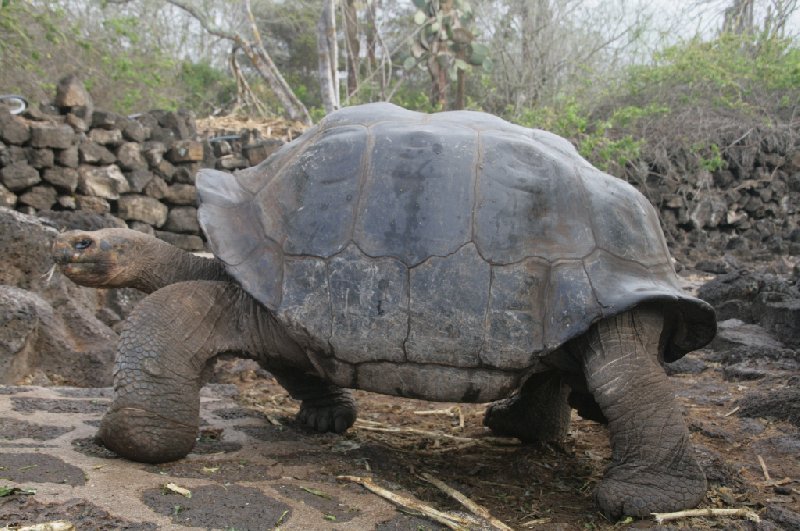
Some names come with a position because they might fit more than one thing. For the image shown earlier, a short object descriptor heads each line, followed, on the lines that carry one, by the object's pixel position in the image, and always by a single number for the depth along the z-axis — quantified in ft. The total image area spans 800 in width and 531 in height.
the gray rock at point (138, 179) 26.09
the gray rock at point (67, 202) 24.06
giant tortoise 9.14
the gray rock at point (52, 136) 23.43
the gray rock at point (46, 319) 14.08
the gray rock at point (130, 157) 26.09
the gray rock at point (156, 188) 26.66
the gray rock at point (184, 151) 27.63
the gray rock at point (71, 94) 24.97
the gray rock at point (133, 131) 26.58
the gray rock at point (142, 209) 25.75
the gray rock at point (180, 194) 27.27
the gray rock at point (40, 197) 23.25
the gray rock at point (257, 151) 29.86
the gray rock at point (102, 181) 24.73
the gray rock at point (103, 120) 25.70
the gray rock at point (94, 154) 24.92
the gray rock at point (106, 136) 25.44
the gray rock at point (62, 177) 23.67
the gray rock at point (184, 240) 26.71
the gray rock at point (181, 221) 27.09
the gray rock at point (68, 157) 23.99
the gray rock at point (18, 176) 22.67
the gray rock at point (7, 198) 22.30
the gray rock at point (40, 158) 23.32
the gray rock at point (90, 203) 24.64
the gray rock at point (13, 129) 22.93
